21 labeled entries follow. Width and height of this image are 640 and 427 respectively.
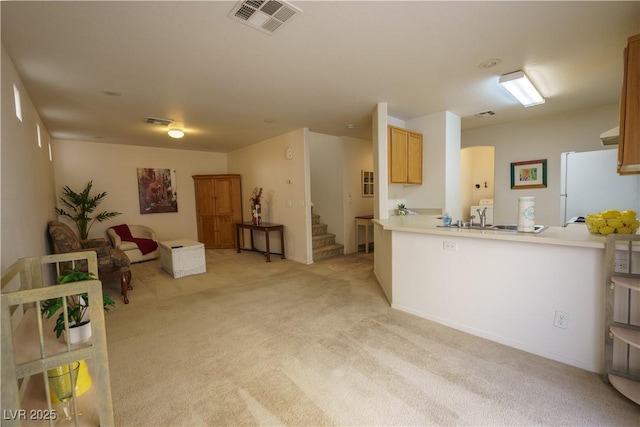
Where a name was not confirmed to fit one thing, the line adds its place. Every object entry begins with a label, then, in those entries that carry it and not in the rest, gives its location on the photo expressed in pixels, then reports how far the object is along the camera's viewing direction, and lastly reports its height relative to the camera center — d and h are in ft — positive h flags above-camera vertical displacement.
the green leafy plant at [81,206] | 17.34 -0.07
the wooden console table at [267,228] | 17.66 -1.86
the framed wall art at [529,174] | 14.76 +0.91
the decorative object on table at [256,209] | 19.21 -0.66
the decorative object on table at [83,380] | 4.12 -2.66
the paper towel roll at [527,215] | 7.45 -0.67
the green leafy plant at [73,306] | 4.10 -1.53
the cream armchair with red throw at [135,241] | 17.67 -2.47
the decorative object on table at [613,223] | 6.23 -0.81
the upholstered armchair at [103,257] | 11.02 -2.24
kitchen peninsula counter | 6.43 -2.54
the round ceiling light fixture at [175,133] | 14.47 +3.63
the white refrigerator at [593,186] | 11.99 +0.13
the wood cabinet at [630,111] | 5.65 +1.59
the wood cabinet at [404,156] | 12.46 +1.82
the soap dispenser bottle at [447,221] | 9.36 -0.93
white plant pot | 4.08 -1.90
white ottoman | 14.58 -3.03
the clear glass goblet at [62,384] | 3.73 -2.40
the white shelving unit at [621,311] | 5.74 -2.63
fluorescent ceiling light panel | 8.98 +3.60
